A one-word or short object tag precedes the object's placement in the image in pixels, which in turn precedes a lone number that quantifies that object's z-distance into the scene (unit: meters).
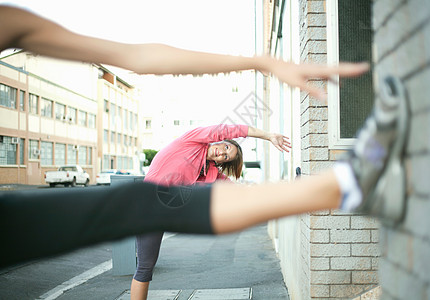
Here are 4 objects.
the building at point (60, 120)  33.00
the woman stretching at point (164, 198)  1.22
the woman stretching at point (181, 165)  3.61
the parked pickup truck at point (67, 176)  34.41
